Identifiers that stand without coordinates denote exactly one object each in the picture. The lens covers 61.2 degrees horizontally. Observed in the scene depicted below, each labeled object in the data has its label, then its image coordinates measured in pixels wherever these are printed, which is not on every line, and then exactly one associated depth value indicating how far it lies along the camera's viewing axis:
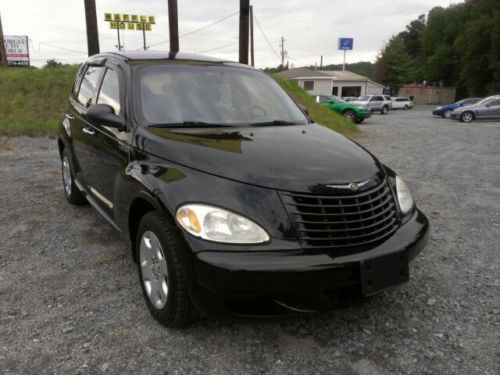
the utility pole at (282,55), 77.82
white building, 52.94
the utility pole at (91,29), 13.85
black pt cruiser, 2.30
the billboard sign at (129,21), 33.84
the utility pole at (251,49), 34.31
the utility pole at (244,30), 14.38
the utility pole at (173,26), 15.59
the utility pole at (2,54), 18.37
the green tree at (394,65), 69.31
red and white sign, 23.91
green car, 21.52
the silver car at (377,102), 33.56
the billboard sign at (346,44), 57.94
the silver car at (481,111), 23.80
